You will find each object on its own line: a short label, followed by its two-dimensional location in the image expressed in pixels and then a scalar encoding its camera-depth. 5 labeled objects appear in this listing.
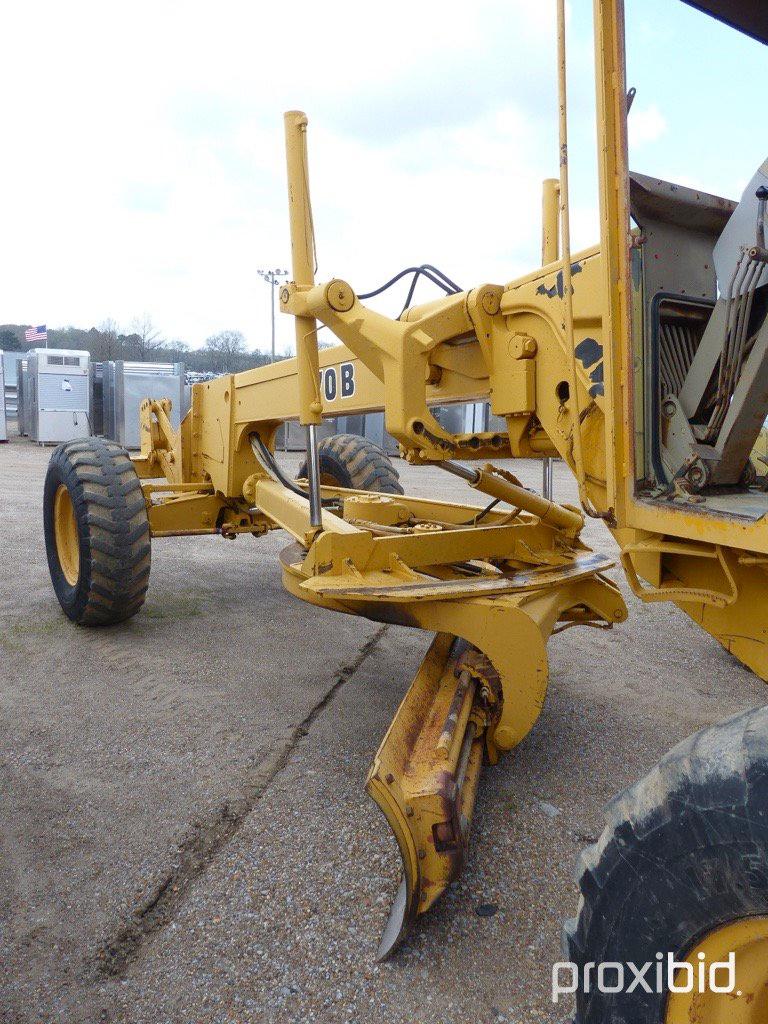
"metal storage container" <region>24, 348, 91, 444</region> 19.62
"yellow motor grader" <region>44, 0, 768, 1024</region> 1.24
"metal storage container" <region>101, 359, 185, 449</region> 19.91
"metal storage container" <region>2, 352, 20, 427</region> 21.75
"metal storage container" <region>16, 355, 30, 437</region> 21.05
